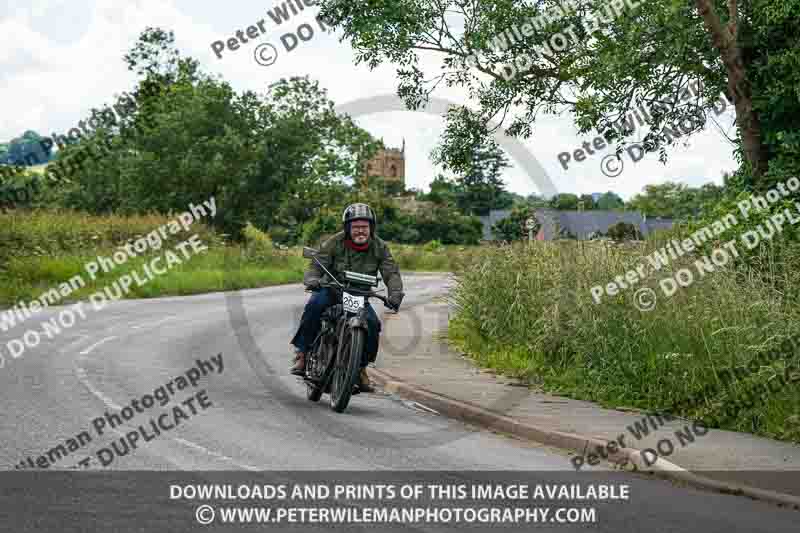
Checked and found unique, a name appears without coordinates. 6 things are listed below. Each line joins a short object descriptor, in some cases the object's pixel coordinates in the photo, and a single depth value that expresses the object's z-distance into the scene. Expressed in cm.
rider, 1132
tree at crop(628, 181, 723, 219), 13614
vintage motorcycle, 1083
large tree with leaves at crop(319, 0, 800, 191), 1717
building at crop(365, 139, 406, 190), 6835
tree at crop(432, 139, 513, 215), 2220
